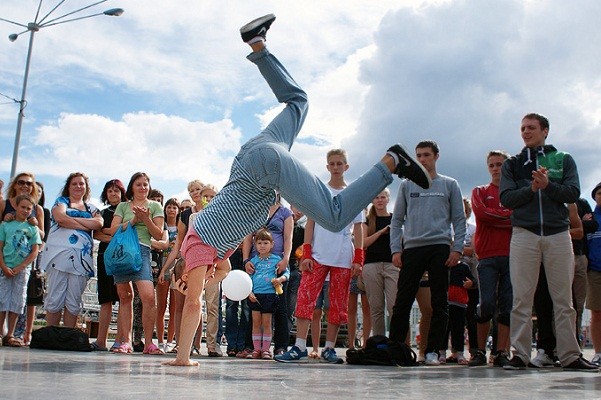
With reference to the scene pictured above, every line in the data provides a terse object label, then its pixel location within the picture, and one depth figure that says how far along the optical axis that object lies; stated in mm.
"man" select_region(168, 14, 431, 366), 4102
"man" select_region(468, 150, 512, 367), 6883
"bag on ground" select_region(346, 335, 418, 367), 6020
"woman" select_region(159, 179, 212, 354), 7816
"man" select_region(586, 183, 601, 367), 6918
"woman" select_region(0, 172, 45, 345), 8125
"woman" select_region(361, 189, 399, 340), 7658
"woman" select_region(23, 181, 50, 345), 8133
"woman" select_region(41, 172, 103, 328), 7633
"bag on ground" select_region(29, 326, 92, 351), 7000
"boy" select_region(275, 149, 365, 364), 6789
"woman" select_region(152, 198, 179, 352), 8422
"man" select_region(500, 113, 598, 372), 5801
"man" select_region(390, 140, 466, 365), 6676
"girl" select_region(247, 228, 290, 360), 7594
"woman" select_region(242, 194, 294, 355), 7738
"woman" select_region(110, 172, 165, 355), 7141
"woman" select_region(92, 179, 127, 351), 7785
